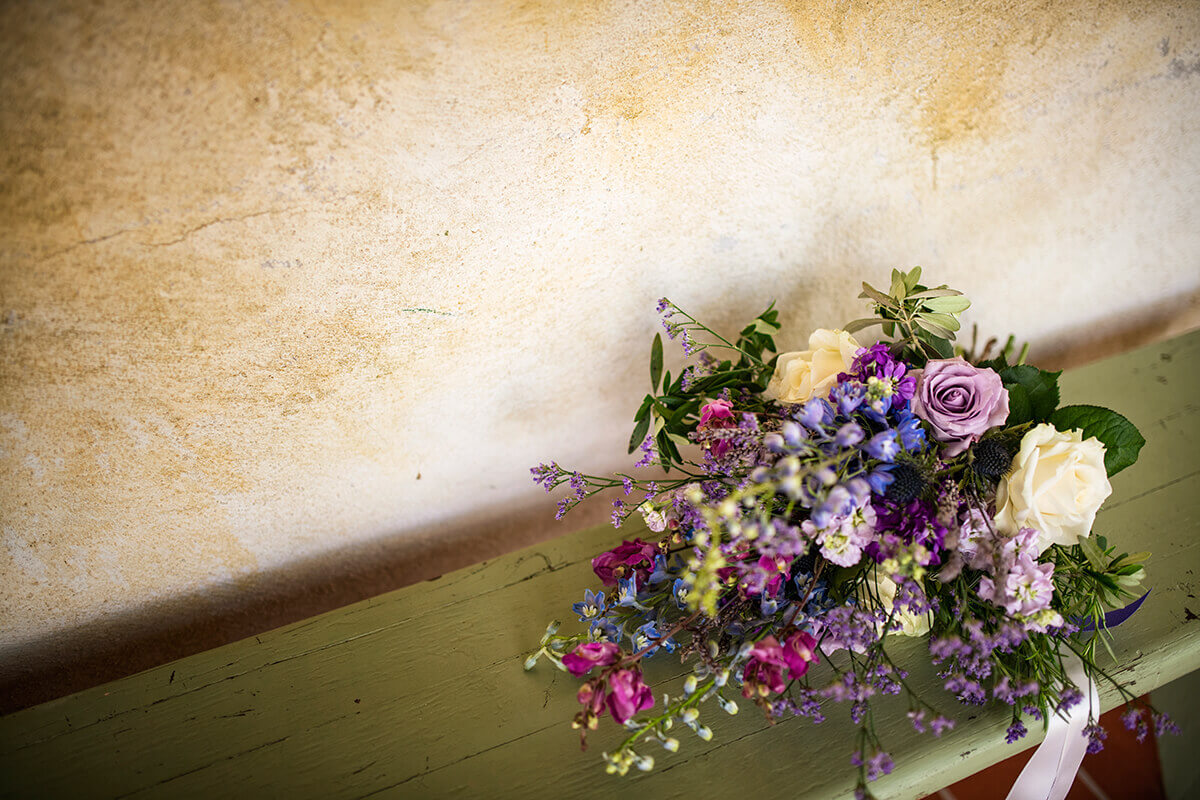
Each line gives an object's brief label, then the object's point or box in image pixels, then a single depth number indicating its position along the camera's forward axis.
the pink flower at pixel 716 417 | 0.99
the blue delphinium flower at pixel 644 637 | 0.90
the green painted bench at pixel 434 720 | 0.89
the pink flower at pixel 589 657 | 0.84
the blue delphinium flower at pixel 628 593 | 0.94
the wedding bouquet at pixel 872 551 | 0.82
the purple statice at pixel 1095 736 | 0.84
